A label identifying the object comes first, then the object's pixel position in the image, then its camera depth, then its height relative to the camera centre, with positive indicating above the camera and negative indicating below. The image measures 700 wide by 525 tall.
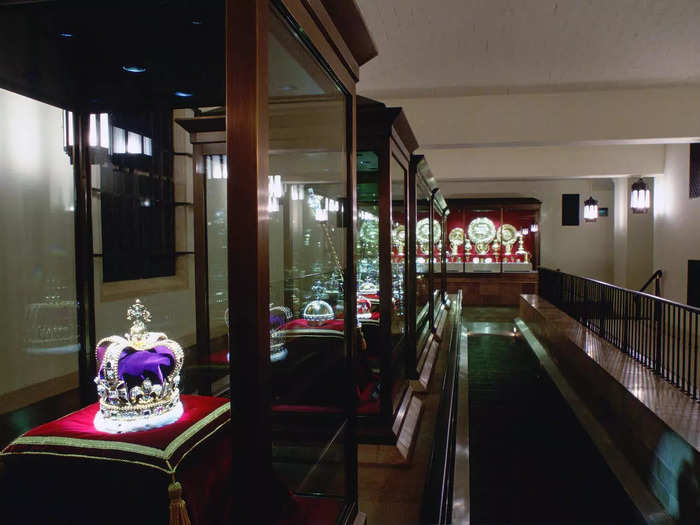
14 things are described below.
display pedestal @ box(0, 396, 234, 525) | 1.56 -0.75
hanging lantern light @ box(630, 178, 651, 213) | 10.33 +1.08
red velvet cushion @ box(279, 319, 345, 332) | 2.20 -0.39
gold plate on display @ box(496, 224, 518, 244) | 16.84 +0.47
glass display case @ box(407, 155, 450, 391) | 4.48 -0.30
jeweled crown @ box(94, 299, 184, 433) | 1.83 -0.52
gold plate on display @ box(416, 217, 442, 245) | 6.50 +0.23
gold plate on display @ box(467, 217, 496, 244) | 16.81 +0.59
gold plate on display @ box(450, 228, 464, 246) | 17.20 +0.38
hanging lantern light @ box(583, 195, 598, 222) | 13.99 +1.08
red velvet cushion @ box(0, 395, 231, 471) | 1.57 -0.65
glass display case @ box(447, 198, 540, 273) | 16.34 +0.59
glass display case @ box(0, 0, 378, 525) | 1.07 -0.03
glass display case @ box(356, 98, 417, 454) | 3.08 -0.16
